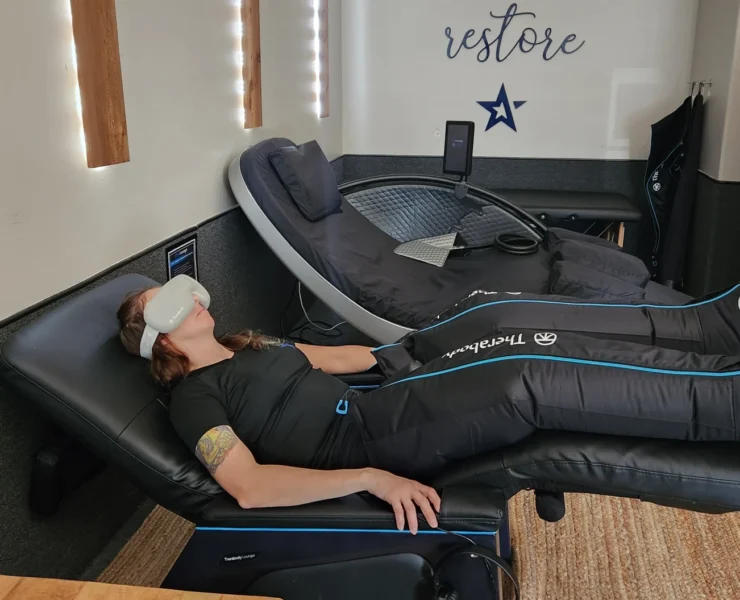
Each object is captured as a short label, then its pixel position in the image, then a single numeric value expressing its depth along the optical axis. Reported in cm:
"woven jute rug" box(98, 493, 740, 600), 166
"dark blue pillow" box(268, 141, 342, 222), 250
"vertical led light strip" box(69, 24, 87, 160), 149
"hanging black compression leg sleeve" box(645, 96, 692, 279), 354
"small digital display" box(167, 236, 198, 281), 198
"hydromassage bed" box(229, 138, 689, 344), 234
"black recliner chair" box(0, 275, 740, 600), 108
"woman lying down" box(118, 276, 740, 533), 108
